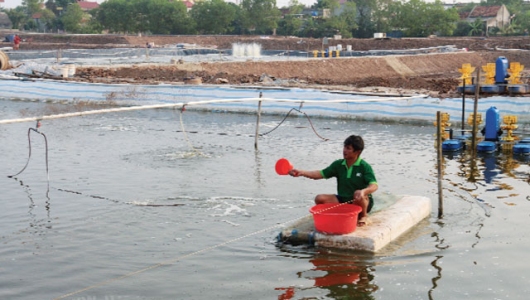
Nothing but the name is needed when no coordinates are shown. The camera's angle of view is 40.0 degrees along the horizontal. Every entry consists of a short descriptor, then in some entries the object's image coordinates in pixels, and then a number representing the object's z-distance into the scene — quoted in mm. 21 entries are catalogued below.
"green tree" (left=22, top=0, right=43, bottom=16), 122000
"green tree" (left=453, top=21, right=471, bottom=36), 77250
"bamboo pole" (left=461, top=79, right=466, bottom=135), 17416
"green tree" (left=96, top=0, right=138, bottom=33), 87875
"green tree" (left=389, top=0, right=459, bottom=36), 73500
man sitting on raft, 8867
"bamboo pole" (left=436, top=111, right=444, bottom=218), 10312
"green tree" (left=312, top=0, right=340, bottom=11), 91562
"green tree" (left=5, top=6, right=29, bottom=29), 106769
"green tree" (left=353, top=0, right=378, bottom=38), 83444
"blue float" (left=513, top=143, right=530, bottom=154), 15766
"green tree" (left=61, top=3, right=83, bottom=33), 93188
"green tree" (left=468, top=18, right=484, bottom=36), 76000
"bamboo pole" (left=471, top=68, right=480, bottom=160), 15586
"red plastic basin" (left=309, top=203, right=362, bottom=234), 8594
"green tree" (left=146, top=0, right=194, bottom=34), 85875
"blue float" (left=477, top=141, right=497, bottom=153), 16203
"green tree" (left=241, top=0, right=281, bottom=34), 89375
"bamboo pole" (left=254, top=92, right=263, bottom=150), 16658
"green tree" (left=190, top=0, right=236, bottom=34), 86250
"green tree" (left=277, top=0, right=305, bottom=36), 87250
